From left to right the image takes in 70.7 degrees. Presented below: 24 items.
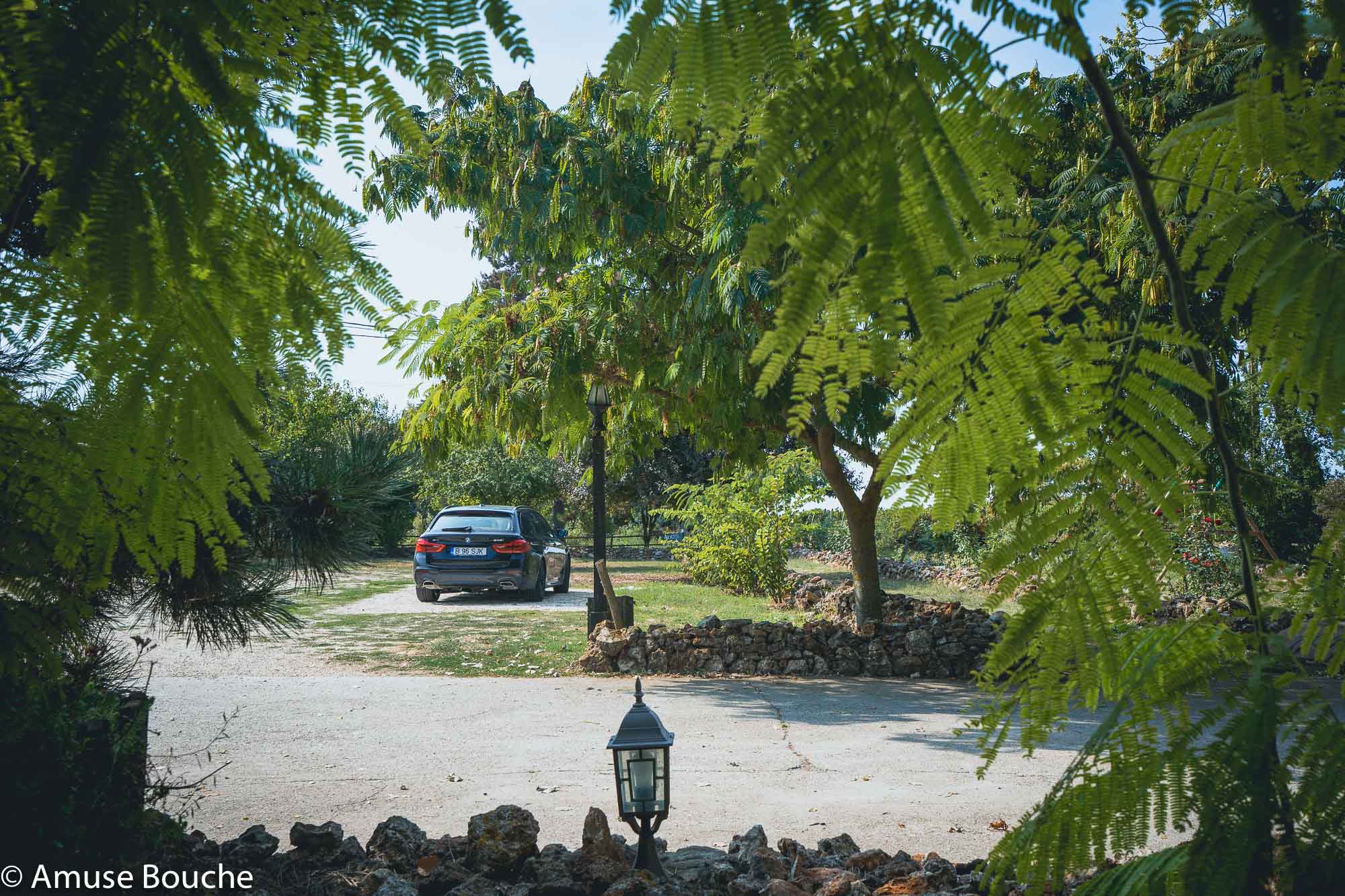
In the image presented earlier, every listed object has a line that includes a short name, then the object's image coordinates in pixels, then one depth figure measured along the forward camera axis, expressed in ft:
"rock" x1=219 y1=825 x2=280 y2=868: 13.08
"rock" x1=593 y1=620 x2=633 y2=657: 37.27
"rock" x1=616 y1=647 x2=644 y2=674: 37.06
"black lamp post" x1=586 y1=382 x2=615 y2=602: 36.86
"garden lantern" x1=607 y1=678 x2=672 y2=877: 14.58
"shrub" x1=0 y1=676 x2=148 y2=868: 10.50
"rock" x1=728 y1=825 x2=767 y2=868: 13.99
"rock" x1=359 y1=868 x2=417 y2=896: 11.78
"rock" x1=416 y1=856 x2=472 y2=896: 12.70
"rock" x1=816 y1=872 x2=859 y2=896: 12.23
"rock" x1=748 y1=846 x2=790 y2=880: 13.32
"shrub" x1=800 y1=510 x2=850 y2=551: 83.09
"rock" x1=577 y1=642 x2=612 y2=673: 37.04
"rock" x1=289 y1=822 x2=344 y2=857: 13.75
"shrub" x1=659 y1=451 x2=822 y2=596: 59.06
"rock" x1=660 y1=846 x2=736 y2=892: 13.29
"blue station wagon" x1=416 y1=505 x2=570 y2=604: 60.59
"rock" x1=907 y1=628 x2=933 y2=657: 36.55
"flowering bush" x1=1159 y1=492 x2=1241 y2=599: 37.96
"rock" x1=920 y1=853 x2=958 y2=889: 12.77
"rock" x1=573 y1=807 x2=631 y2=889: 12.69
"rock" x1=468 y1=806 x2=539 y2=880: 13.12
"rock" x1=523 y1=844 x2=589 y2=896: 12.37
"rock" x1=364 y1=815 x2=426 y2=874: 13.44
